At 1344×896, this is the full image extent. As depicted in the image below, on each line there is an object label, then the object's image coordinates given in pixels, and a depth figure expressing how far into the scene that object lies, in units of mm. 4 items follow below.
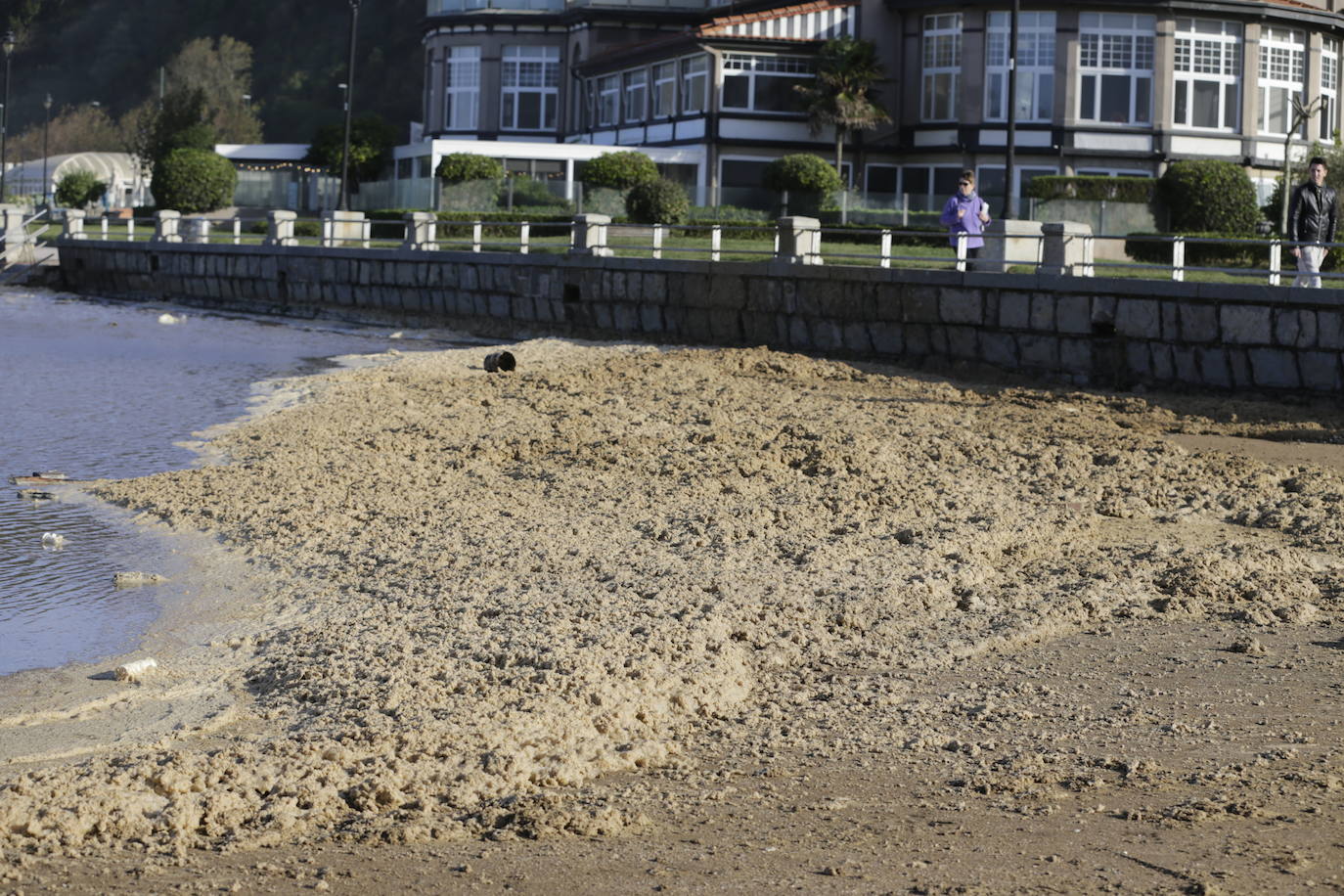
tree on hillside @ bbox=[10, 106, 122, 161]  103125
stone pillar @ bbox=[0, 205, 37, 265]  43781
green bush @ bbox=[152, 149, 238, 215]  51219
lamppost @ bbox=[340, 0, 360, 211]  43744
